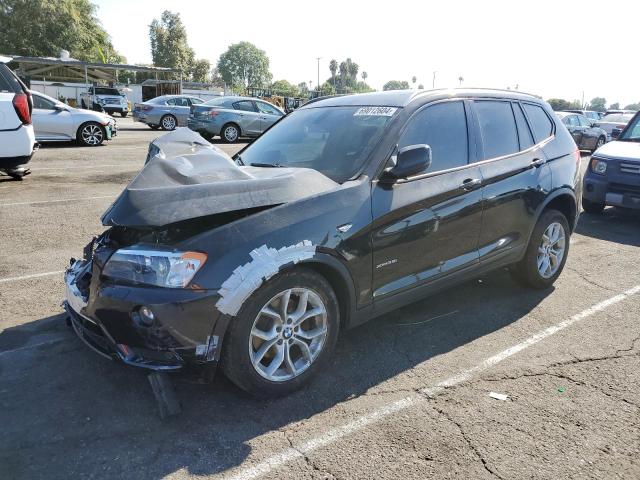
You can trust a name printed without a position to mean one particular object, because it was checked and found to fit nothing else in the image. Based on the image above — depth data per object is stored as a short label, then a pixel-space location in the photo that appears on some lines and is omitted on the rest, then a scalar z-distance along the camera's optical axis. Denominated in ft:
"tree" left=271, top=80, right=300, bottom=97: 455.30
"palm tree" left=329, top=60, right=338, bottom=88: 467.52
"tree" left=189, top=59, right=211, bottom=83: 287.07
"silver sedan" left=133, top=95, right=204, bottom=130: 74.64
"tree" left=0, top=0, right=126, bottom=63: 179.22
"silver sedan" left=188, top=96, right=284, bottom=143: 59.77
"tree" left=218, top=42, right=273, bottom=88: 453.17
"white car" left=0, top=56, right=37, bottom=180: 26.66
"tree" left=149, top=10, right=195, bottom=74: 274.57
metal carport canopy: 130.63
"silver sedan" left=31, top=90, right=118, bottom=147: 44.88
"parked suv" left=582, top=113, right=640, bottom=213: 24.86
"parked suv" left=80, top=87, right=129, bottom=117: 118.35
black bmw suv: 8.74
